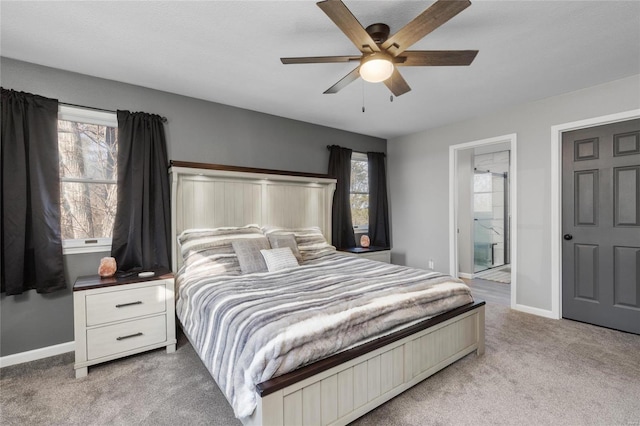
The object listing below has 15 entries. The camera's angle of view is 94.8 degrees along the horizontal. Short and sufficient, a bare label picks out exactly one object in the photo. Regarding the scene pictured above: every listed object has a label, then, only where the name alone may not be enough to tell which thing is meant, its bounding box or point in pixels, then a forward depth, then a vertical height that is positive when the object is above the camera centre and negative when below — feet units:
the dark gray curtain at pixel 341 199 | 14.58 +0.63
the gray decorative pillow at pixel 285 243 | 10.60 -1.12
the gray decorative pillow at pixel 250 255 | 9.15 -1.38
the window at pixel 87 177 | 8.98 +1.16
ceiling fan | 4.92 +3.35
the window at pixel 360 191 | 16.10 +1.11
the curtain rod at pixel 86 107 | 8.77 +3.29
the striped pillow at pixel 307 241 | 11.46 -1.21
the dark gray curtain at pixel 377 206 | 16.17 +0.28
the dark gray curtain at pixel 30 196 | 7.80 +0.51
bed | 4.81 -2.18
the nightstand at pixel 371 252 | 13.56 -1.93
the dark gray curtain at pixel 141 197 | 9.32 +0.54
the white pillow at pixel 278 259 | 9.35 -1.53
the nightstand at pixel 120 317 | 7.46 -2.80
